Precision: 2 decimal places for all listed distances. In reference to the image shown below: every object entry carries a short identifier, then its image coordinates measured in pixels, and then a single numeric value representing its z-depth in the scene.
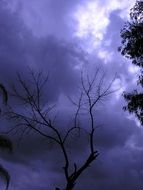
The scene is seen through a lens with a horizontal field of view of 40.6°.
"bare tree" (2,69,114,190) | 7.24
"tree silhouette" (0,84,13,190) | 6.63
